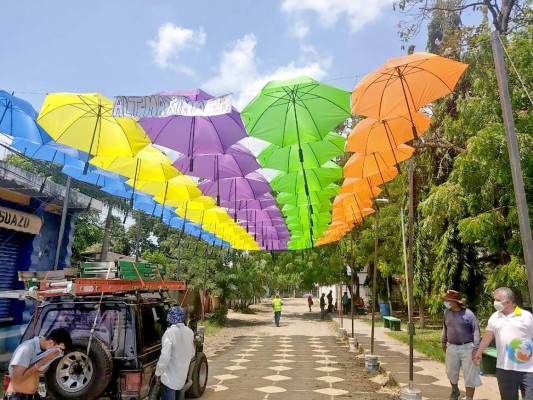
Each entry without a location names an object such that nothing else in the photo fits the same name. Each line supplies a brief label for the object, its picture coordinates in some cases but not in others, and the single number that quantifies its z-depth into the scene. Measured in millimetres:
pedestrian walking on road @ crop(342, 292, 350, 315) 29722
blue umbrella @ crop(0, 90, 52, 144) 7605
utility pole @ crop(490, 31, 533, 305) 4418
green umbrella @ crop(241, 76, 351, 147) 6566
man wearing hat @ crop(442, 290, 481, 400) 6180
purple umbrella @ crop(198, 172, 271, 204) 11320
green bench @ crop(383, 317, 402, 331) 19019
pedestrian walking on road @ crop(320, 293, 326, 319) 28703
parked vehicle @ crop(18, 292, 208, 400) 4512
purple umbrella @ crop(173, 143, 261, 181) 9500
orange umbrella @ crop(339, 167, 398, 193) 10328
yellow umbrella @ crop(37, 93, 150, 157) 7500
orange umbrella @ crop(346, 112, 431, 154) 7801
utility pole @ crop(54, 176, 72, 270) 8773
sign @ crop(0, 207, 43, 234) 10475
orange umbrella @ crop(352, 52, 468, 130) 6055
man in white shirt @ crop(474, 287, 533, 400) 4461
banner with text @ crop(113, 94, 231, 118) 6332
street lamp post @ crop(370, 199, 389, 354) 10903
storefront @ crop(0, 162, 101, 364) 10664
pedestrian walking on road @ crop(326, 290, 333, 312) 32991
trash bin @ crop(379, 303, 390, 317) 26125
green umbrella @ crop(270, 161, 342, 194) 10328
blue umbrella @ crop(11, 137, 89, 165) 9648
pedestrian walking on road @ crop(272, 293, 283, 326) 22869
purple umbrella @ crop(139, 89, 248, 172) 7090
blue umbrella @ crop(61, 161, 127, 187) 10656
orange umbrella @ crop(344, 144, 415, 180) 9055
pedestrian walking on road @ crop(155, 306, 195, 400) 4805
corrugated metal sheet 11031
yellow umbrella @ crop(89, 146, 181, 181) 9395
